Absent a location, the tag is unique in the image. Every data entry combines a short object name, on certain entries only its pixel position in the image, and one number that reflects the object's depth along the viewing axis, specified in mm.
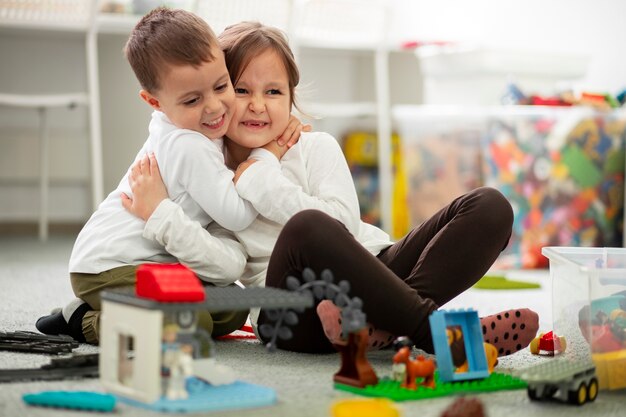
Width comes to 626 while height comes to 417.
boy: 1844
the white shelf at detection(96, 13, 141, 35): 3661
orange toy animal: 1633
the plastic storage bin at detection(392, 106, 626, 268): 3295
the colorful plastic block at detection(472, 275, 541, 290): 2698
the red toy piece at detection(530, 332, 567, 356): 1938
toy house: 1508
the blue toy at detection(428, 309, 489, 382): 1655
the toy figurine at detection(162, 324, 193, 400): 1532
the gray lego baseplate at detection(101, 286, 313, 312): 1500
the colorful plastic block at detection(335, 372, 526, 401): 1609
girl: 1761
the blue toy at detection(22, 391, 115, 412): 1529
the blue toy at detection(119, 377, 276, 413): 1511
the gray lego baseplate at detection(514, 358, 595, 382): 1599
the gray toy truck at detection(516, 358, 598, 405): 1605
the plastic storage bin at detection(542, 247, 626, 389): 1687
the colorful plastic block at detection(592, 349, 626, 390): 1683
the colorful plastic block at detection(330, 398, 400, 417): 1413
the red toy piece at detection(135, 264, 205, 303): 1508
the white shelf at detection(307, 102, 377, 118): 3959
